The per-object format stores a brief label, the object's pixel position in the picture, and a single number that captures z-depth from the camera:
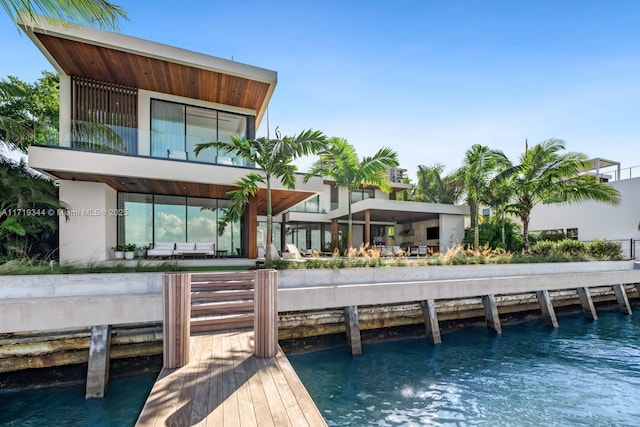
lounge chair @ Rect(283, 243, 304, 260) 14.72
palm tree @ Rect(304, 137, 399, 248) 13.41
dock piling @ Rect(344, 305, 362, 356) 7.66
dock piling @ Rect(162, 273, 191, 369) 4.60
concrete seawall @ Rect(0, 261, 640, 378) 6.01
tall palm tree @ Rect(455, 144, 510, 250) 15.41
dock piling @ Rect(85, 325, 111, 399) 5.59
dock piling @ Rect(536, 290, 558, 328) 10.23
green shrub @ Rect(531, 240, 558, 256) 16.66
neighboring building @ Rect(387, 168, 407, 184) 28.69
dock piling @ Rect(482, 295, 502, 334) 9.50
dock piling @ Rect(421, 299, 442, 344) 8.54
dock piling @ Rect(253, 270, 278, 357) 4.98
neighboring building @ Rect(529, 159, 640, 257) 19.95
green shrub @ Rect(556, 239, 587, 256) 15.87
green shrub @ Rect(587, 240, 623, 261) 14.79
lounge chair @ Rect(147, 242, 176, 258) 11.72
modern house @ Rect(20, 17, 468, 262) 9.79
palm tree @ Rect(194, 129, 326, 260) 9.42
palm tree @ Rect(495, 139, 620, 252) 14.40
